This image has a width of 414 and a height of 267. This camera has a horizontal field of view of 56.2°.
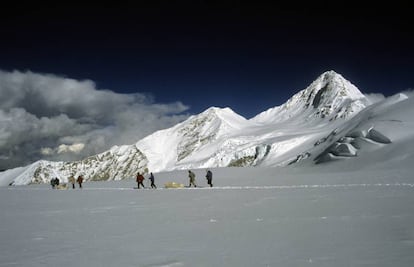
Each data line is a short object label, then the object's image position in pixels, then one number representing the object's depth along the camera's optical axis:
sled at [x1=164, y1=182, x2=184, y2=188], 40.16
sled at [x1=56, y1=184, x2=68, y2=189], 50.39
